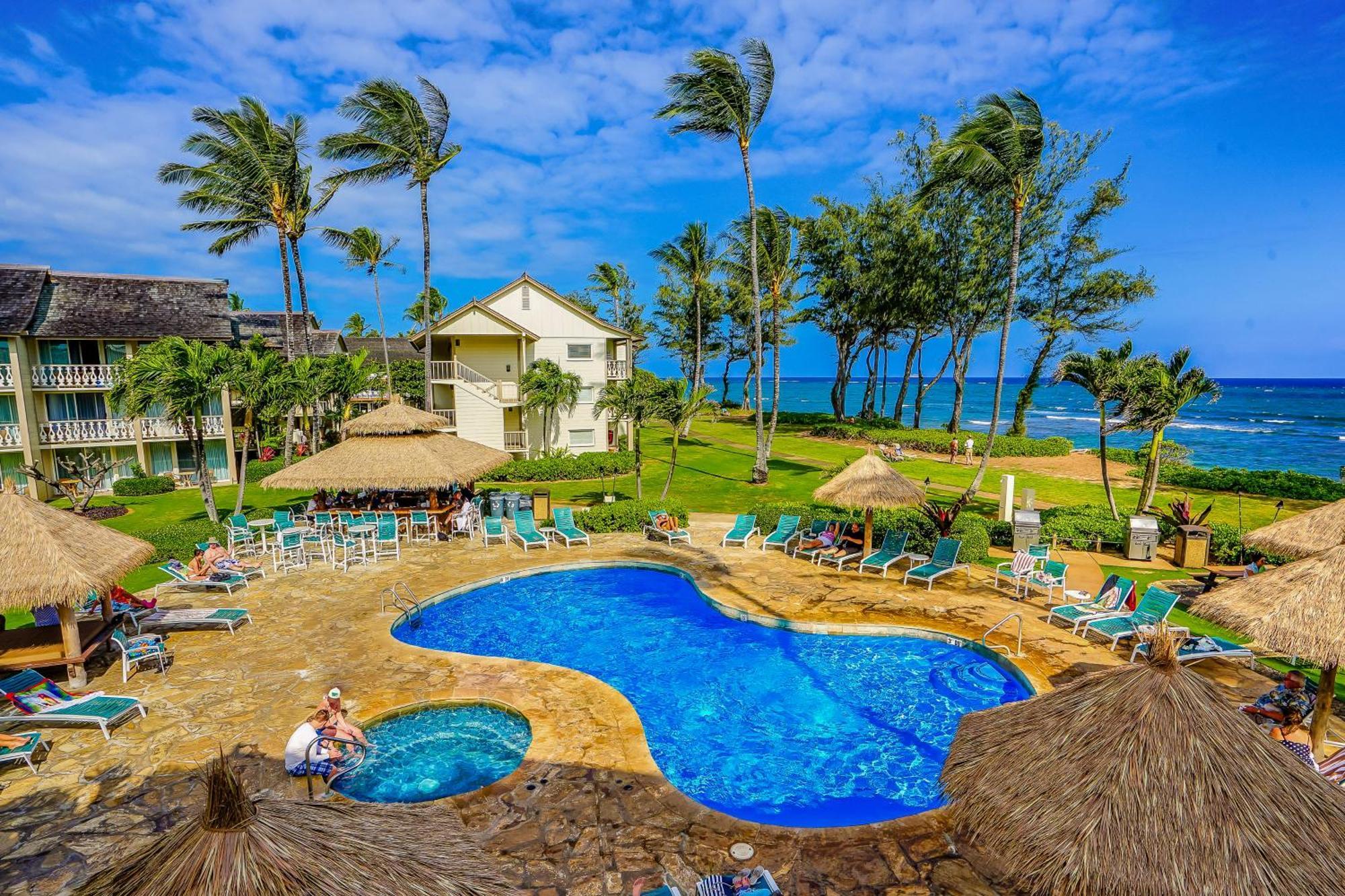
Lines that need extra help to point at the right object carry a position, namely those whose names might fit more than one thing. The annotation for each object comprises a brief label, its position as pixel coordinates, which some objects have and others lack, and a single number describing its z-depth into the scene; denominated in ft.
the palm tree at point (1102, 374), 60.85
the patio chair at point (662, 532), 60.54
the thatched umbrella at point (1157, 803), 14.89
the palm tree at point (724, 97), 79.46
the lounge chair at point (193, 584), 46.16
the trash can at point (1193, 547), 52.06
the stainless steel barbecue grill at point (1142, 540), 54.13
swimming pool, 27.96
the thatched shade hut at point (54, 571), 29.58
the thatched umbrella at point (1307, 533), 36.81
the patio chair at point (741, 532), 60.44
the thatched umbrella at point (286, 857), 11.13
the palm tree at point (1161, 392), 58.95
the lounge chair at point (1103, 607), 39.50
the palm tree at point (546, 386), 107.14
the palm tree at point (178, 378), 58.85
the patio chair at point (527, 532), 58.85
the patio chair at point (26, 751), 24.97
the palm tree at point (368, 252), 148.15
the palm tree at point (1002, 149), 59.11
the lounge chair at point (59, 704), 27.17
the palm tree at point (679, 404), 70.79
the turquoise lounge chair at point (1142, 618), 36.88
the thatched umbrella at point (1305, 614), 23.98
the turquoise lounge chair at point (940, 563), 48.78
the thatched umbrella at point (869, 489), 51.42
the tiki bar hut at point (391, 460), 60.13
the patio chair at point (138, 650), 32.73
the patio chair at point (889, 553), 50.88
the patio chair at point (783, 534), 58.34
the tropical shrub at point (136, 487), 89.81
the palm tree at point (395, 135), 84.74
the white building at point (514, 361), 105.29
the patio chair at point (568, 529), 60.44
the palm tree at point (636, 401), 73.36
